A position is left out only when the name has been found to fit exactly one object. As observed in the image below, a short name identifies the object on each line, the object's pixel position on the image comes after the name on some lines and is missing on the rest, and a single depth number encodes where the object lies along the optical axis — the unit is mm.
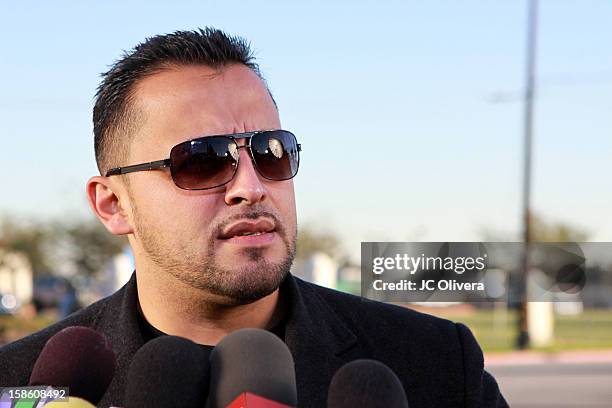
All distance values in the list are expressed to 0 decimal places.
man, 2779
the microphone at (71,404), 1967
